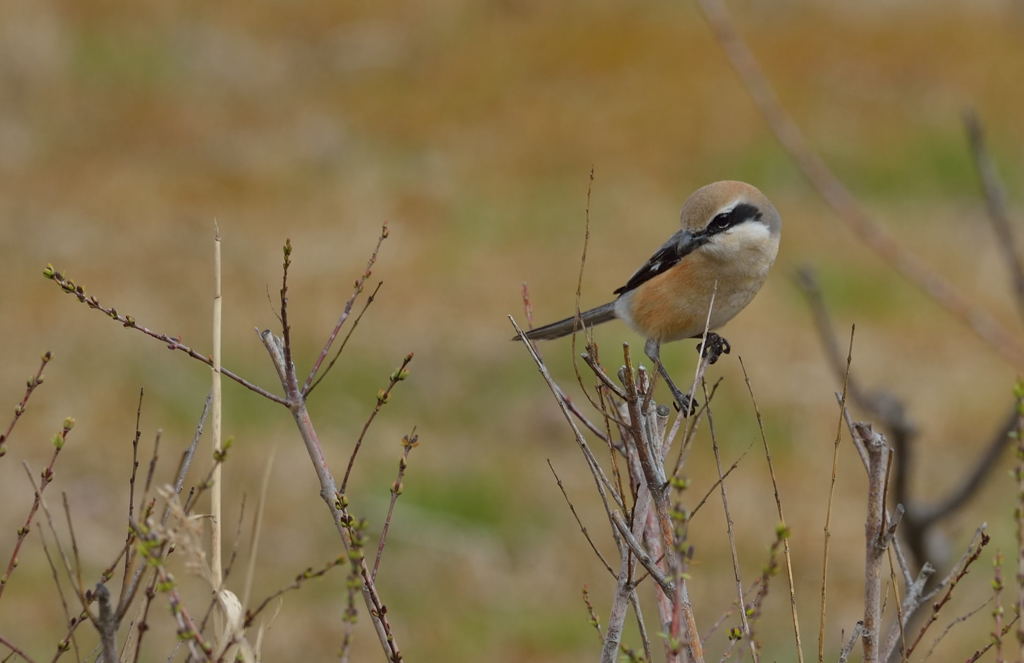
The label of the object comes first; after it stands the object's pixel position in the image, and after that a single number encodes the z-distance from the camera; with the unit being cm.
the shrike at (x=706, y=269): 752
